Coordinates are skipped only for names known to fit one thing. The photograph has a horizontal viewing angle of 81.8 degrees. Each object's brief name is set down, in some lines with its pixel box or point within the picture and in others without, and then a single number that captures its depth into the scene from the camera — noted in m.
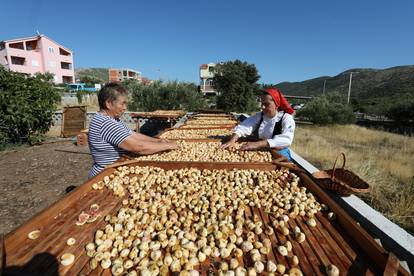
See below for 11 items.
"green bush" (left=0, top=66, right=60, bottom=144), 7.15
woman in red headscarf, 2.83
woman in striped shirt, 2.14
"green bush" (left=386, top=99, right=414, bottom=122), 21.38
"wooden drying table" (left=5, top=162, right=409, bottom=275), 1.02
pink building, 37.19
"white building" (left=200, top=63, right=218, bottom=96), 50.97
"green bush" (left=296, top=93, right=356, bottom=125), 18.23
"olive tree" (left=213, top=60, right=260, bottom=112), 20.36
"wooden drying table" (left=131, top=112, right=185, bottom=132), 8.77
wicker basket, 1.80
